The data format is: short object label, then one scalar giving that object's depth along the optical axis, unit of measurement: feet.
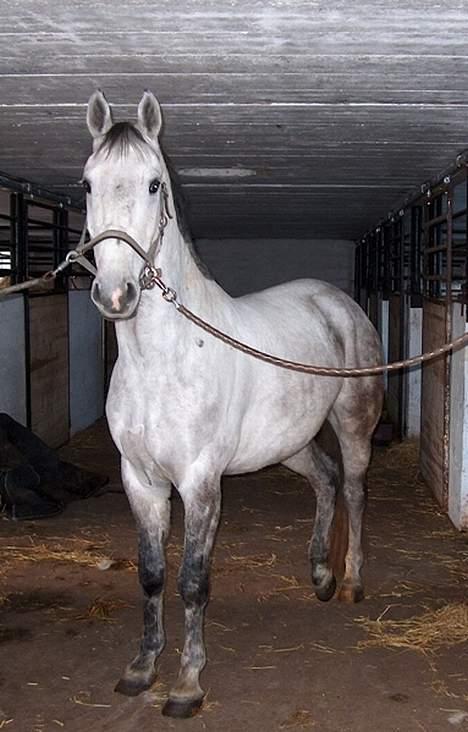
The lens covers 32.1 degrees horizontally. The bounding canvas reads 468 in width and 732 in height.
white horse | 7.48
